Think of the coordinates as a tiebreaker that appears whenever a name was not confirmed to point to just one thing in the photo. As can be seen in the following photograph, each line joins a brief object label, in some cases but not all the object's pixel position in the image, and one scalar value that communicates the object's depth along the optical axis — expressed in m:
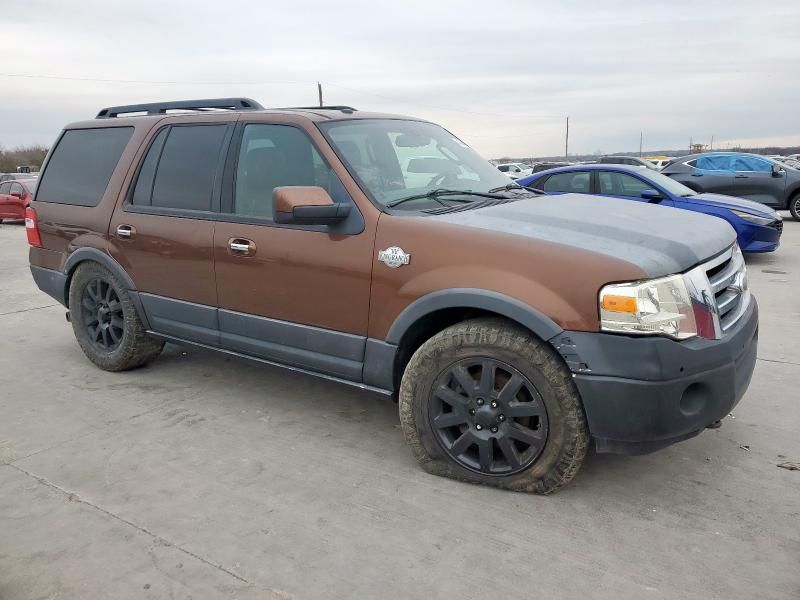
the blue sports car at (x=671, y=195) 8.97
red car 19.66
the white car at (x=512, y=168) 34.12
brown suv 2.76
